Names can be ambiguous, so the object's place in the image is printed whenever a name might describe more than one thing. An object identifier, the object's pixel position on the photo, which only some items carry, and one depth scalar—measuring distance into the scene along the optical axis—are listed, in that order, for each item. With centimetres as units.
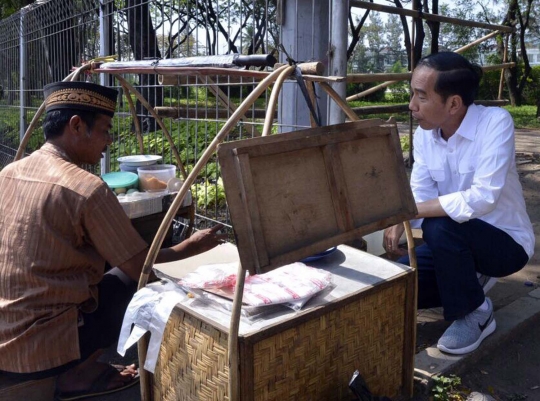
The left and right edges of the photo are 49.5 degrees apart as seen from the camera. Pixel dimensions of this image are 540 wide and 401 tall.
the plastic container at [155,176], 359
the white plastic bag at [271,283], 207
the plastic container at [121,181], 347
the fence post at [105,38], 492
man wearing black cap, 218
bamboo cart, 183
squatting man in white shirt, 272
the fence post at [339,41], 292
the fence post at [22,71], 702
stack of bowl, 383
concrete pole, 317
